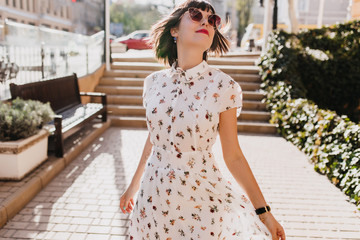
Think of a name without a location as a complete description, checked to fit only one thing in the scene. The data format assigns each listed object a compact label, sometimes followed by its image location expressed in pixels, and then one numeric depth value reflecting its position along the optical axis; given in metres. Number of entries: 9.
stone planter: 4.34
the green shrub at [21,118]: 4.44
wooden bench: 5.54
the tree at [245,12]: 56.85
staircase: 9.05
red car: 26.12
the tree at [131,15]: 68.25
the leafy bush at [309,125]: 5.00
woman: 1.68
